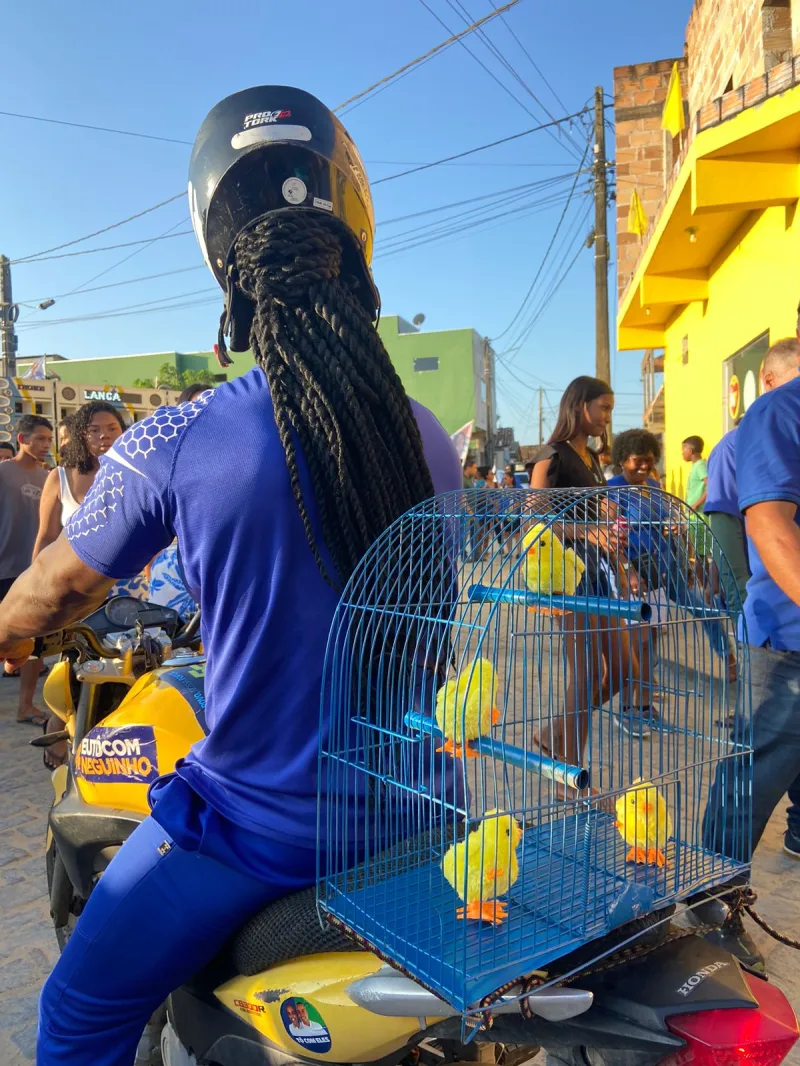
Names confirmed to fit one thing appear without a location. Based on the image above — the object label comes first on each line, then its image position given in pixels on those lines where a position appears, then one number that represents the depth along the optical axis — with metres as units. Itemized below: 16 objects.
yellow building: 5.58
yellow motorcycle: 1.00
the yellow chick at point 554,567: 1.24
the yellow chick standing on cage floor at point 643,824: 1.17
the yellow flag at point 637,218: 10.66
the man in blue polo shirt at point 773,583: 2.29
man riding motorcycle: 1.20
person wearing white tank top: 4.59
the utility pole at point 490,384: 43.62
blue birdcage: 1.04
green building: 40.16
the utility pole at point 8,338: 18.39
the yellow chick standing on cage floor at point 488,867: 1.03
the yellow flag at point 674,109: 8.58
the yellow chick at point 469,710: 1.04
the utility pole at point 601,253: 13.45
